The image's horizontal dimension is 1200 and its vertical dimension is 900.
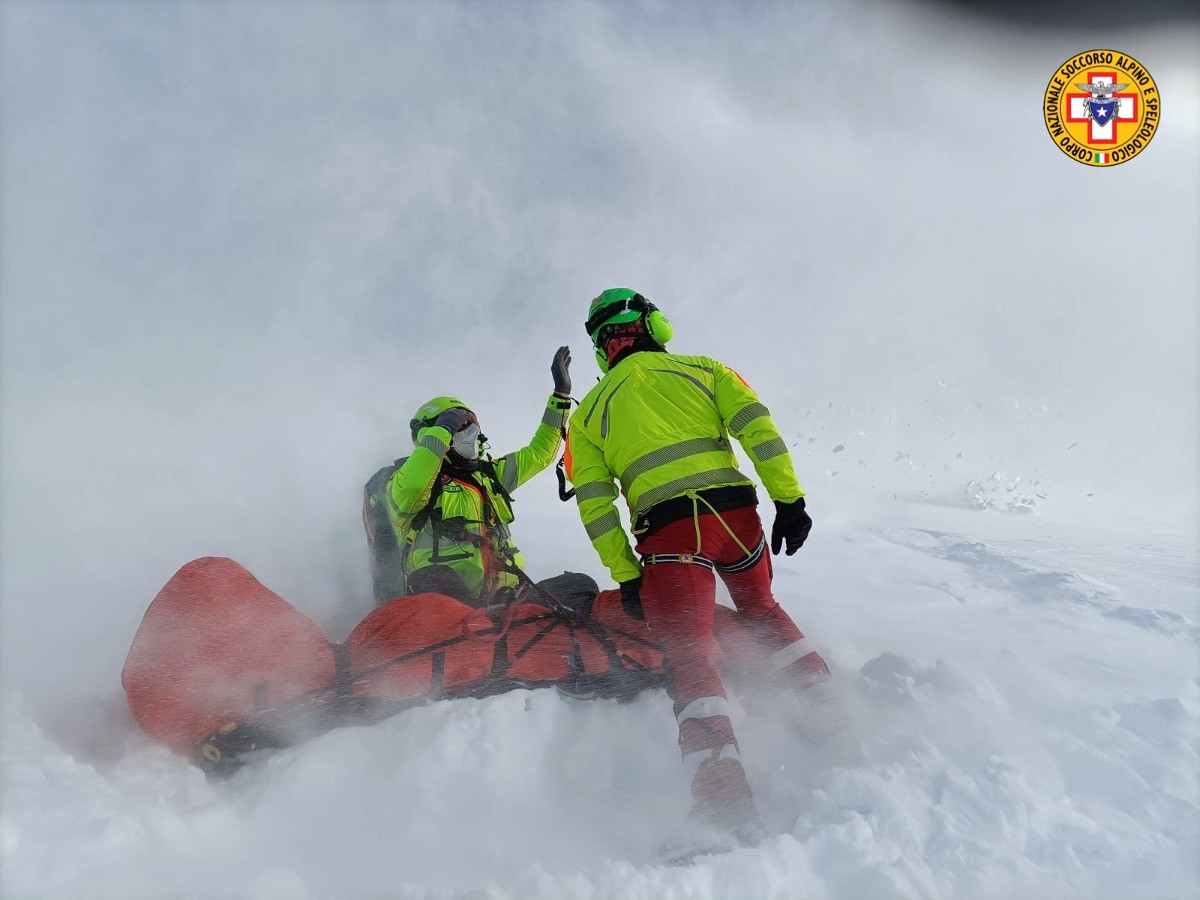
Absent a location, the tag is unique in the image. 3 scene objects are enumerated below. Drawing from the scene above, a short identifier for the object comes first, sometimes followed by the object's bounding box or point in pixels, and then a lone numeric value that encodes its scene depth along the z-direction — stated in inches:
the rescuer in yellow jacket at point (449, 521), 144.1
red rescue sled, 104.0
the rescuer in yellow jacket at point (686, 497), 102.8
